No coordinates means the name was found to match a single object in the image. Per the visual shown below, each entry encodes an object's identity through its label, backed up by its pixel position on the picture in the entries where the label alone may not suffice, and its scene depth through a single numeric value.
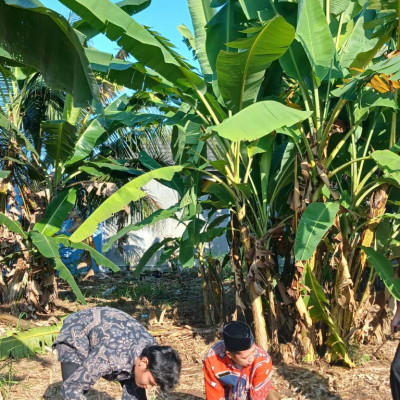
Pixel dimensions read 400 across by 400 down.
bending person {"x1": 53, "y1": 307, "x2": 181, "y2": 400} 3.44
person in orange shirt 4.03
